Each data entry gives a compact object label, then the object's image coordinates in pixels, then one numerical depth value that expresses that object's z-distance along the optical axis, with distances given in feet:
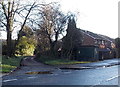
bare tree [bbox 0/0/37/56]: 58.58
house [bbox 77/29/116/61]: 77.36
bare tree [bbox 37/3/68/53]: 64.70
